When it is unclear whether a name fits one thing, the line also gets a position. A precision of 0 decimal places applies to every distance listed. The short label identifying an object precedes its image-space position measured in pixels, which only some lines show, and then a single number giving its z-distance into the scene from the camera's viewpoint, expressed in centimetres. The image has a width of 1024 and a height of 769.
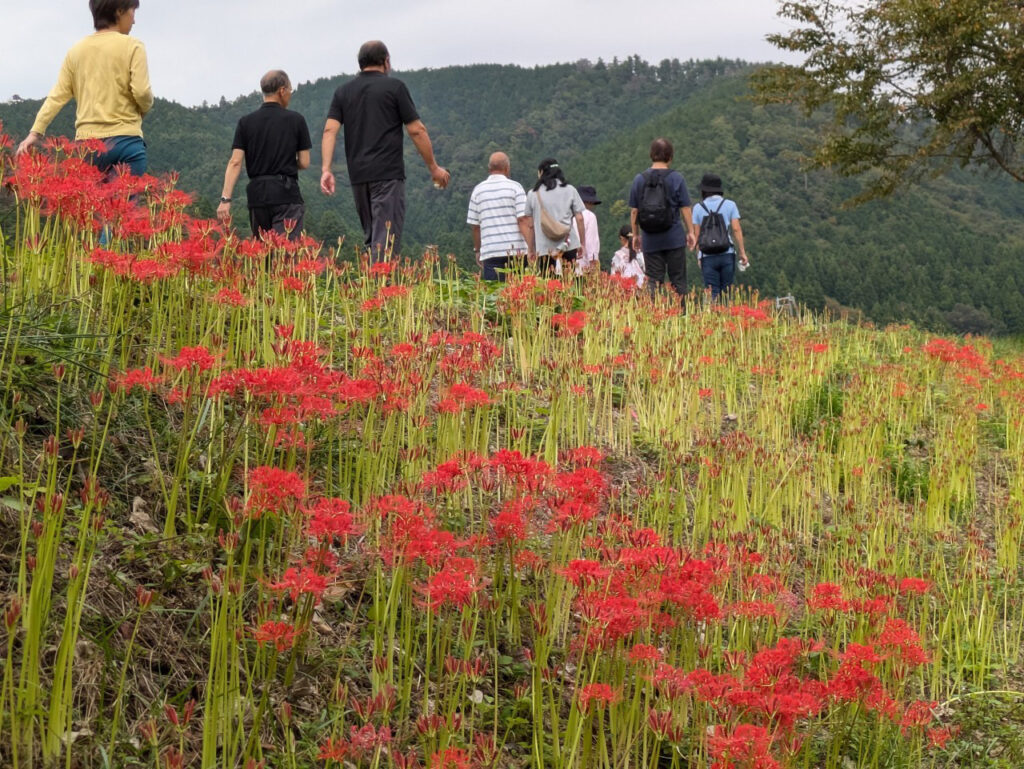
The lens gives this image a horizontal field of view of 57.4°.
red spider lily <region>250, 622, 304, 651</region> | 230
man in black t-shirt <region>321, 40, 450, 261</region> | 770
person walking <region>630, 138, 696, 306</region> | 1012
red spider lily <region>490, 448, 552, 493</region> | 292
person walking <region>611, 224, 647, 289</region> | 1217
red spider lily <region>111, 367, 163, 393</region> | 314
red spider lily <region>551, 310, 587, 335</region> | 533
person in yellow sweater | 639
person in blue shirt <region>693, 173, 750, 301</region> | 1160
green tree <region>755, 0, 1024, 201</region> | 1864
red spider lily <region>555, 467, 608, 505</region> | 290
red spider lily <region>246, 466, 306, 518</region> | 246
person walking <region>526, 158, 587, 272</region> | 979
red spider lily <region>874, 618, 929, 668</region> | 280
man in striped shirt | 940
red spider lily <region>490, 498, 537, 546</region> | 286
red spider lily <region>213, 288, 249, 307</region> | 384
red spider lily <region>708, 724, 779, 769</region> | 219
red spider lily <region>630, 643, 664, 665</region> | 252
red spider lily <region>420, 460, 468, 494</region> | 292
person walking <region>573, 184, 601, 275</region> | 1174
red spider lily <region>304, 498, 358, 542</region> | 245
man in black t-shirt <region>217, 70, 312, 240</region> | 775
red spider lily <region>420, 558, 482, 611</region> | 244
